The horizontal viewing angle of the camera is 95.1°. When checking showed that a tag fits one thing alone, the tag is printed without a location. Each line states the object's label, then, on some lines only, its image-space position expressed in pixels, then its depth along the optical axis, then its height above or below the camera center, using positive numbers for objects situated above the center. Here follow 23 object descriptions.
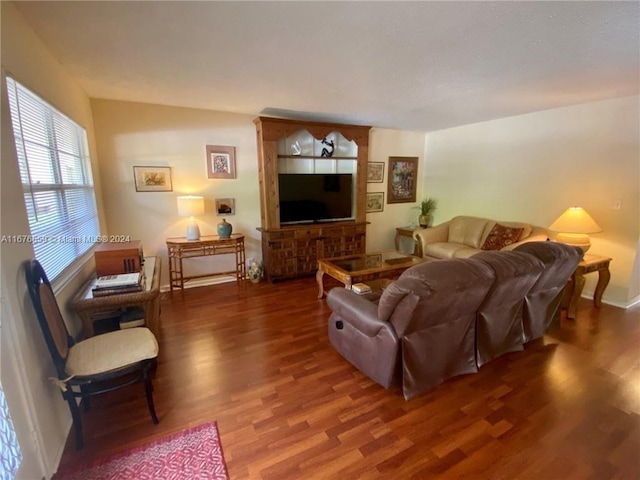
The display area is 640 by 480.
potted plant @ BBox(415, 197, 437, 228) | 5.49 -0.48
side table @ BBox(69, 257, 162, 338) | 2.01 -0.81
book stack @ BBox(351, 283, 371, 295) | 2.88 -1.02
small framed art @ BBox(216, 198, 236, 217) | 4.09 -0.27
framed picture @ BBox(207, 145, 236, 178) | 3.95 +0.34
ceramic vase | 3.87 -0.56
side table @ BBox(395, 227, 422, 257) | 5.29 -0.85
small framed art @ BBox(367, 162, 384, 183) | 5.13 +0.25
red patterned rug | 1.46 -1.42
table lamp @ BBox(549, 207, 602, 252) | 3.17 -0.45
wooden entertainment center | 4.06 +0.12
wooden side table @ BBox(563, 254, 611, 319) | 3.02 -0.99
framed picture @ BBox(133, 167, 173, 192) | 3.62 +0.10
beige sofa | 3.80 -0.72
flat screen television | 4.29 -0.16
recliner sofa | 1.73 -0.89
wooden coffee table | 3.16 -0.92
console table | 3.69 -0.84
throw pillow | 3.82 -0.67
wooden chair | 1.48 -0.93
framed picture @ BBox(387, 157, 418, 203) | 5.37 +0.13
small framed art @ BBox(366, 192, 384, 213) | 5.25 -0.28
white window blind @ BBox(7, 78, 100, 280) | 1.67 +0.07
